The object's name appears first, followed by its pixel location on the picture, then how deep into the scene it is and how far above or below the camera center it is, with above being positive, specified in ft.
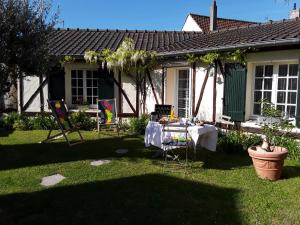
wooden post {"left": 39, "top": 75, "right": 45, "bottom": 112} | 25.72 -0.11
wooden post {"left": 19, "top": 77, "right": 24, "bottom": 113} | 25.75 +0.29
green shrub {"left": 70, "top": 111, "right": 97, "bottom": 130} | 24.39 -2.38
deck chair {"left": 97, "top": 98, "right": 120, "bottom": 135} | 22.40 -1.43
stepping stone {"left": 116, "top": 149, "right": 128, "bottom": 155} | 17.24 -3.84
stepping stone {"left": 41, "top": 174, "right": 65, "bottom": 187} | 12.45 -4.36
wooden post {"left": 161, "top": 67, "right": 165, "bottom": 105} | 23.75 +0.96
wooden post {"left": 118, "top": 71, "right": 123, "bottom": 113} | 25.35 +0.27
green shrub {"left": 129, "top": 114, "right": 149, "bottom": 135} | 22.85 -2.46
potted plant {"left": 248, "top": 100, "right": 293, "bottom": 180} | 12.69 -2.85
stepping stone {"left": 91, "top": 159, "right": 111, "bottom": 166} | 15.09 -4.06
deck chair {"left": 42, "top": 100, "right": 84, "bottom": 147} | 19.17 -1.66
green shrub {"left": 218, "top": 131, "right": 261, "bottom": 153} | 17.26 -3.07
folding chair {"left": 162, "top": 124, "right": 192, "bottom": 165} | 14.40 -2.37
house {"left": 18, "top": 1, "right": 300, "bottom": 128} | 17.19 +1.94
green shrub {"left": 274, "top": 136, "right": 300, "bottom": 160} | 15.81 -2.98
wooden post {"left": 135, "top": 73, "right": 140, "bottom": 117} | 25.27 -0.03
